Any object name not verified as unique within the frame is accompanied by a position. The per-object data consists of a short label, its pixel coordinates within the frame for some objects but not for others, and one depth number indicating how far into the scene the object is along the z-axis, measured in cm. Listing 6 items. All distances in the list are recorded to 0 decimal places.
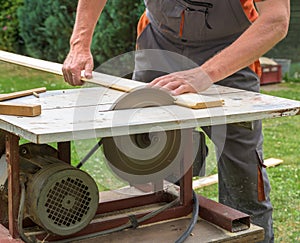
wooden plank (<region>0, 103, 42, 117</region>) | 289
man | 391
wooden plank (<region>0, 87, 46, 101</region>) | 327
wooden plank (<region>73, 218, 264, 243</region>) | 323
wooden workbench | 267
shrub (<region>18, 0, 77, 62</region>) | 1224
